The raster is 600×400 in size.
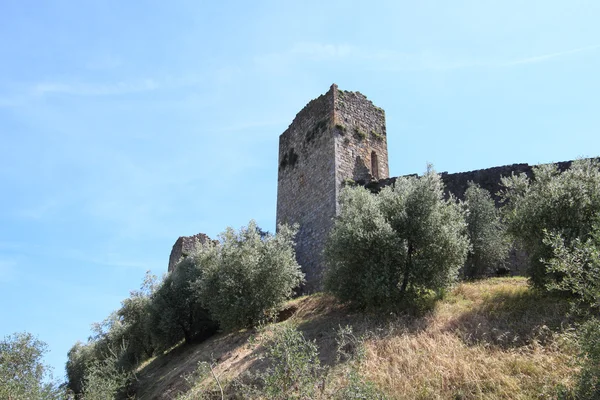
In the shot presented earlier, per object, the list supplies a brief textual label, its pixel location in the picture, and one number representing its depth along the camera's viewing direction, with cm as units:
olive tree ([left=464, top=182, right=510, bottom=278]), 1656
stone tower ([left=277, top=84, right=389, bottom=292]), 1959
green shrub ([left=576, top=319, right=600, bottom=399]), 689
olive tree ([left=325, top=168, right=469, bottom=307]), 1272
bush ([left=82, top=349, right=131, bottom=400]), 1338
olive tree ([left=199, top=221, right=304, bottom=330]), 1505
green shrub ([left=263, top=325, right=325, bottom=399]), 783
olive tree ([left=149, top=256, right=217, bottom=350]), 1803
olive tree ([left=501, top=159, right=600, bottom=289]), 1146
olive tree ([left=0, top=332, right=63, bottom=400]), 1366
